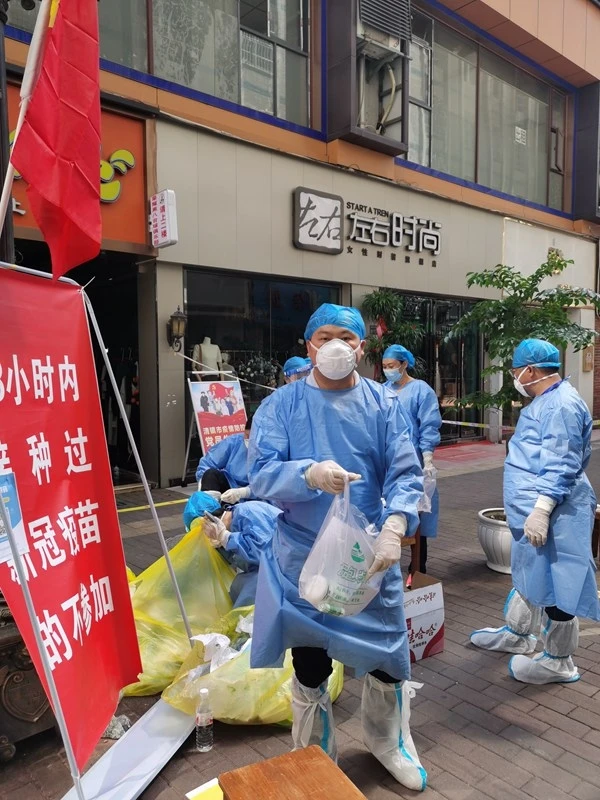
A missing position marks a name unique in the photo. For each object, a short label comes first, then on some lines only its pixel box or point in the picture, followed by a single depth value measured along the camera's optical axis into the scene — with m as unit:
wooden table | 1.77
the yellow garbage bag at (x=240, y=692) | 2.81
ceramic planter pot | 4.96
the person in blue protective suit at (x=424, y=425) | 4.80
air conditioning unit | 9.95
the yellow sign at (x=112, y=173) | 7.48
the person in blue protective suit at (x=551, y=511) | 3.09
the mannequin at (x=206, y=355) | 8.64
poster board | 7.73
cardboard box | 3.36
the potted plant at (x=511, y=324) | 5.08
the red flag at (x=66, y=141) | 1.85
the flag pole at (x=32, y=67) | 1.78
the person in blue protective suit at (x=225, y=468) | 4.70
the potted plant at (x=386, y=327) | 10.27
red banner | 1.95
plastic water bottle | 2.71
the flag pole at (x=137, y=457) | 2.48
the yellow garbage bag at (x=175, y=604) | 3.25
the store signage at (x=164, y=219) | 7.59
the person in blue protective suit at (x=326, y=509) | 2.29
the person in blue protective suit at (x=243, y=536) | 3.84
